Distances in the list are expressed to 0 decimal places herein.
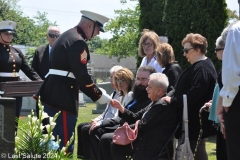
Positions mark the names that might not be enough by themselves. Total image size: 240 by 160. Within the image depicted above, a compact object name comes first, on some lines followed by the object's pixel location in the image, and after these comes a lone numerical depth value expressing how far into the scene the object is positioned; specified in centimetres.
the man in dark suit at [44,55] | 1194
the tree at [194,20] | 1502
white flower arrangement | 651
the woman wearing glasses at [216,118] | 730
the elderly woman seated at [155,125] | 767
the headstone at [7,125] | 605
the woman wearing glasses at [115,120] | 914
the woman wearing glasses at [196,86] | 787
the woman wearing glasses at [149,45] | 1004
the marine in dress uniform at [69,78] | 810
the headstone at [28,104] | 2227
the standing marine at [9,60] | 1098
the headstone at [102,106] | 2183
